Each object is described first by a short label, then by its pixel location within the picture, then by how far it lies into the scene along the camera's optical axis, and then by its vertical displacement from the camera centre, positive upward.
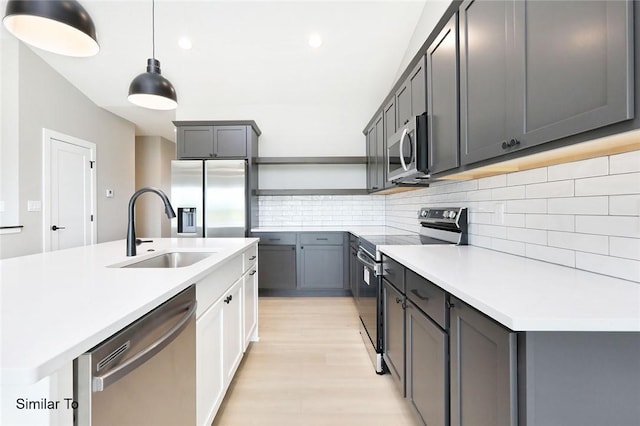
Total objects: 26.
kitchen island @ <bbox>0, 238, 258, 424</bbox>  0.56 -0.25
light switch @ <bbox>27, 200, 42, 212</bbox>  3.96 +0.12
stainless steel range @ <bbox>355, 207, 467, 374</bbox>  2.12 -0.30
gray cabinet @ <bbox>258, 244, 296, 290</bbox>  3.99 -0.72
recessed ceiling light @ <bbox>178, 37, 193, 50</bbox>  3.57 +2.06
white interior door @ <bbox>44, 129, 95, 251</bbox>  4.30 +0.32
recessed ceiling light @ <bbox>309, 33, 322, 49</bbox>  3.48 +2.03
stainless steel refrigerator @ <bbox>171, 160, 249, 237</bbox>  3.83 +0.21
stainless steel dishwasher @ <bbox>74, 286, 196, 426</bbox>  0.67 -0.45
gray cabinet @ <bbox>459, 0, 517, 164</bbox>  1.25 +0.63
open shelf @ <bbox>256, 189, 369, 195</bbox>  4.21 +0.30
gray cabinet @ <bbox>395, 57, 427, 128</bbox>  2.10 +0.92
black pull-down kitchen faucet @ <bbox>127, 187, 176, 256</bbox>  1.65 -0.05
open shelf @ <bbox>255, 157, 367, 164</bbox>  4.22 +0.75
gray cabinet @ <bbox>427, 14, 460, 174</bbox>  1.66 +0.68
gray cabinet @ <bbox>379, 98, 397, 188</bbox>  2.88 +0.87
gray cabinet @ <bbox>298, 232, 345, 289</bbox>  3.99 -0.63
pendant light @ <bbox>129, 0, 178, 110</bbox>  2.13 +0.90
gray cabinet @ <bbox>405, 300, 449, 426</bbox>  1.17 -0.69
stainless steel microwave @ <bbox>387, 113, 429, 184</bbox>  2.07 +0.45
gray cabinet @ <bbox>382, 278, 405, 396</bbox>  1.70 -0.74
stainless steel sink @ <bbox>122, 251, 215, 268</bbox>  1.96 -0.30
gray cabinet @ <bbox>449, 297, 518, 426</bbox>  0.77 -0.48
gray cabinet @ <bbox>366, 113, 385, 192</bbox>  3.43 +0.72
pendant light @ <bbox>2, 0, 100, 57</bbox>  1.31 +0.92
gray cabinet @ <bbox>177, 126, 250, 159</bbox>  4.02 +0.97
